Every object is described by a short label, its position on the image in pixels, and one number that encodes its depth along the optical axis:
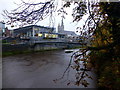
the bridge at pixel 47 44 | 27.69
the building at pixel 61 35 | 46.92
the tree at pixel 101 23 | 2.71
